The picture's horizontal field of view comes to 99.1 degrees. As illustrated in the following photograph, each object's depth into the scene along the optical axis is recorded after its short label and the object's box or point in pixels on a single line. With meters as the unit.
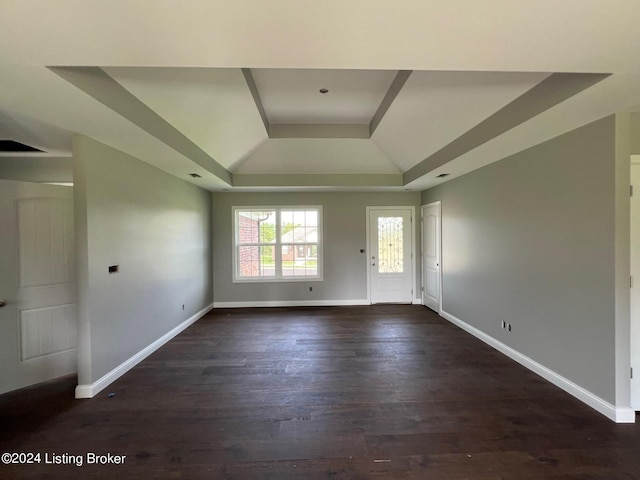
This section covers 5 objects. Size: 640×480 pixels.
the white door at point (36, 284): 2.53
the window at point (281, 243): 5.70
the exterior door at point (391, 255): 5.73
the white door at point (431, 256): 5.01
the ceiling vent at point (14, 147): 2.99
